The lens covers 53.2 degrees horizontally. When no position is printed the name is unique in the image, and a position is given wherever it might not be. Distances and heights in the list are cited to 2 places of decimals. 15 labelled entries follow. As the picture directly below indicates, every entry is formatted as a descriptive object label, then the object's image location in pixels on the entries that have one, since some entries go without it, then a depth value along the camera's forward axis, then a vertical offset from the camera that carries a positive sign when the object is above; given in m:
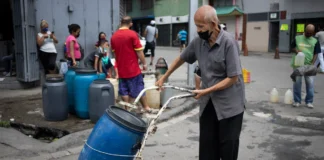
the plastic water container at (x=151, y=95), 6.51 -1.12
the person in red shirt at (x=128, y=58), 5.58 -0.33
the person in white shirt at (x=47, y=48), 8.08 -0.20
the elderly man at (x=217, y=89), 2.85 -0.46
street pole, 8.03 +0.45
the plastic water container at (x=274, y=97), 7.38 -1.34
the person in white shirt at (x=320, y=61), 10.54 -0.76
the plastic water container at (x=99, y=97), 5.30 -0.94
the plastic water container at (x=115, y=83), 6.82 -0.91
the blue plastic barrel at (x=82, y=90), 5.66 -0.87
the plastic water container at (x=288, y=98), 7.20 -1.32
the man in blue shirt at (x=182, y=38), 21.84 +0.07
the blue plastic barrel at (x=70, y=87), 5.98 -0.87
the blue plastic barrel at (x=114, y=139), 2.57 -0.79
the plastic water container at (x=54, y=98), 5.39 -0.97
